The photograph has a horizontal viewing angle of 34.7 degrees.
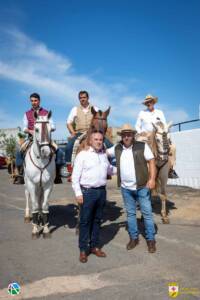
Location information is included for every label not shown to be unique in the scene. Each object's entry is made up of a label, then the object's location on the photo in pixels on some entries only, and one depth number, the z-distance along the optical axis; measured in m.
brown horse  6.41
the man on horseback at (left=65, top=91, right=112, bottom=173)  7.79
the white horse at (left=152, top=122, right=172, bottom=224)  7.67
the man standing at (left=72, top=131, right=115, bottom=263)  5.31
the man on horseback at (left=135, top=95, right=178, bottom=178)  8.31
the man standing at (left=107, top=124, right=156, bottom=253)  5.71
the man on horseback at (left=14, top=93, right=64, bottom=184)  7.73
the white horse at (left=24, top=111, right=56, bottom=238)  6.69
